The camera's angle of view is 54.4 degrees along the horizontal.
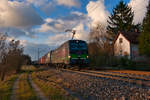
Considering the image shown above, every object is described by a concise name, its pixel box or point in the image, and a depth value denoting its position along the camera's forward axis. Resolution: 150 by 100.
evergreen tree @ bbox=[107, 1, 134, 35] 43.50
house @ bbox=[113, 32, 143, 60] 33.62
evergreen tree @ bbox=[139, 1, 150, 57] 21.45
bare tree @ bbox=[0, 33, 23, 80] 19.42
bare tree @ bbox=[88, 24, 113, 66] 28.53
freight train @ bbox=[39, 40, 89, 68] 17.38
